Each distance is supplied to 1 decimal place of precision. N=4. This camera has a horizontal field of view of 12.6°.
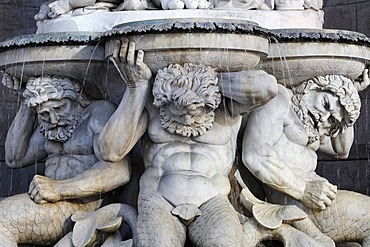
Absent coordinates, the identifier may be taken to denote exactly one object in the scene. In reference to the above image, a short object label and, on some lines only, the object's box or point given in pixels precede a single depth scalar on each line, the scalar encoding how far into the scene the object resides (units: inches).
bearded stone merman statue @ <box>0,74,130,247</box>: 353.9
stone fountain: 336.4
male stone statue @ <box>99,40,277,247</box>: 334.7
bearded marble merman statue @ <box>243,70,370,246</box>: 355.6
